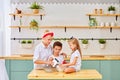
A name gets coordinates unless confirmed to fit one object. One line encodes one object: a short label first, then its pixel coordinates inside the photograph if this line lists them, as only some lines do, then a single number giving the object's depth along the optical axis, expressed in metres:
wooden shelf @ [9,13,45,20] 4.76
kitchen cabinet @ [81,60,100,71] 4.36
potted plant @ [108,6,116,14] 4.80
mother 3.35
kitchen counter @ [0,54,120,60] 4.36
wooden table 2.83
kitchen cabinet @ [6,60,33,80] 4.39
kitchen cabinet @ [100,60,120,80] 4.39
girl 3.05
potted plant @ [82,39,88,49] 4.84
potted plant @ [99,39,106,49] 4.84
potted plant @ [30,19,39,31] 4.82
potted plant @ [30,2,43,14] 4.78
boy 3.18
